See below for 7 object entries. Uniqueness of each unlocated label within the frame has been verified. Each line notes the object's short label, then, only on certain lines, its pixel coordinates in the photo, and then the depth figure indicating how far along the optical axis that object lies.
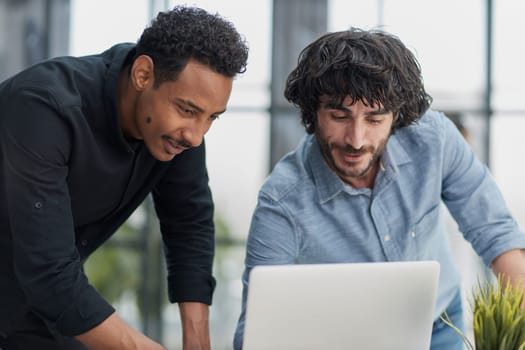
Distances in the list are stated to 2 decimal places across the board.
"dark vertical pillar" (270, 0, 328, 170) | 5.08
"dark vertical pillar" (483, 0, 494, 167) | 4.94
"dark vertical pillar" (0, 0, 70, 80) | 5.32
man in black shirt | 1.72
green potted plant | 1.64
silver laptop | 1.55
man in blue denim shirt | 2.03
